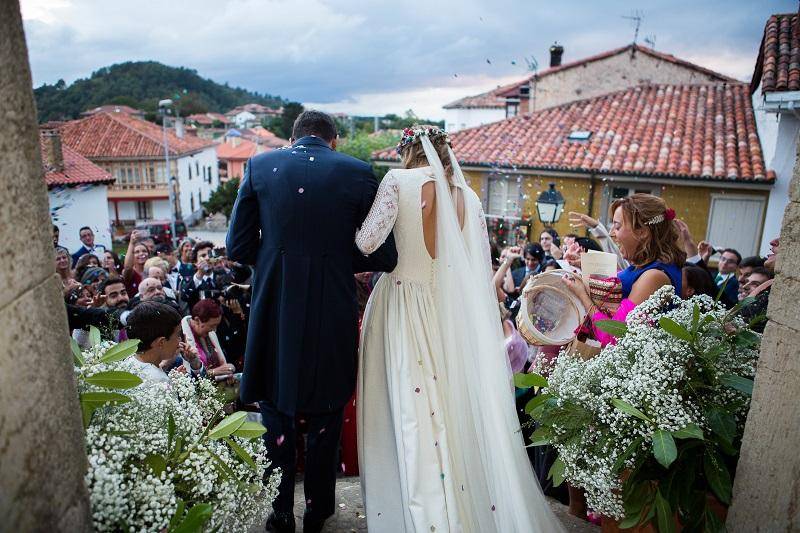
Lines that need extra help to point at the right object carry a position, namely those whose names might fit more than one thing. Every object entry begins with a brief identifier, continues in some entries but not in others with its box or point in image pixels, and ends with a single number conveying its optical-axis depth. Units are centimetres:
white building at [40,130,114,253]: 2406
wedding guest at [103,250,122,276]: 709
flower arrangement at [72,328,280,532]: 155
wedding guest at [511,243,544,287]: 721
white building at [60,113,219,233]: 4578
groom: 287
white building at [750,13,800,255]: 911
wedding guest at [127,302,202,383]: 311
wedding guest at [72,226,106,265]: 822
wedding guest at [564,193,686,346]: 308
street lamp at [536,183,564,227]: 874
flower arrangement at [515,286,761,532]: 208
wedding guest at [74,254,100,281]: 639
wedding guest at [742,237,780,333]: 322
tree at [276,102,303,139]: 6105
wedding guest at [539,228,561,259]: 729
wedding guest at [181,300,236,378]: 440
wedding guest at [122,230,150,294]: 679
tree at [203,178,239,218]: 4622
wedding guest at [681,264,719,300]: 467
